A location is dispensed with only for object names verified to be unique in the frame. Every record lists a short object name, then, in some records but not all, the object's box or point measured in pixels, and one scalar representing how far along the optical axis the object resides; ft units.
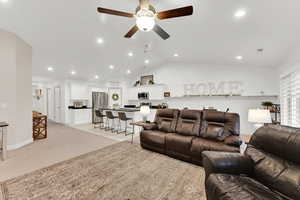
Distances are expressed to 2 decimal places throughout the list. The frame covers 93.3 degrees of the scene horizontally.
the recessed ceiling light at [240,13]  8.42
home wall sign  18.08
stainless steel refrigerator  28.04
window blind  10.85
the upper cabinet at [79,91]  25.68
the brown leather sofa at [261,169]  4.39
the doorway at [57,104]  26.74
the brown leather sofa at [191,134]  9.15
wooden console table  15.74
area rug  6.31
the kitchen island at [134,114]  18.29
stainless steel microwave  23.76
